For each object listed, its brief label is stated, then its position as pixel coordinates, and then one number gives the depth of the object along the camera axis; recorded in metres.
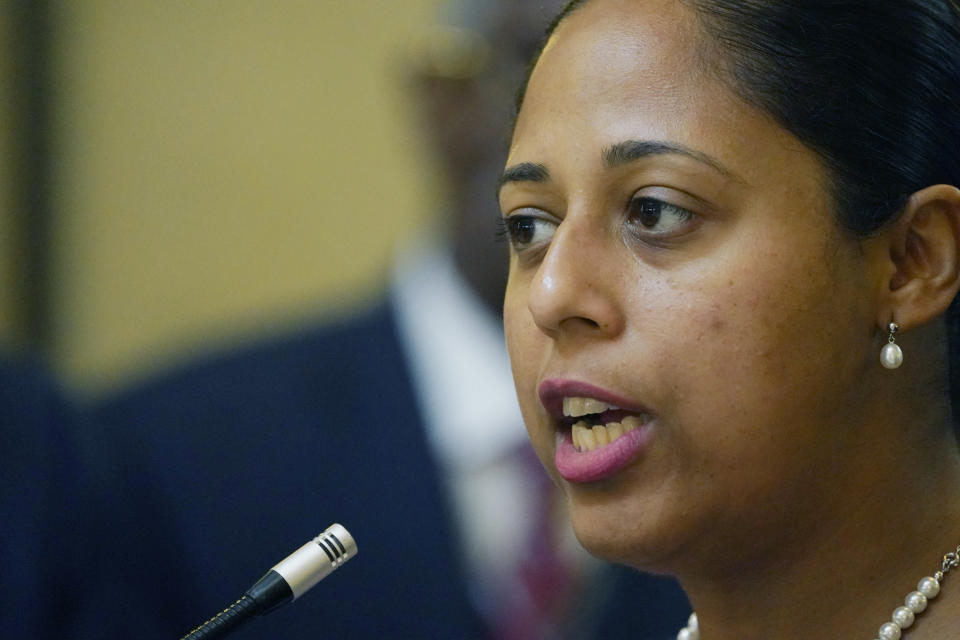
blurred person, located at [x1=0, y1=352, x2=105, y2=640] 4.86
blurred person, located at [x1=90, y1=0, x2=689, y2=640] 5.95
